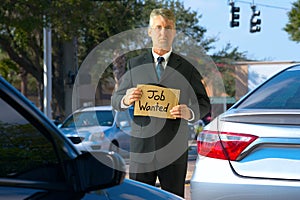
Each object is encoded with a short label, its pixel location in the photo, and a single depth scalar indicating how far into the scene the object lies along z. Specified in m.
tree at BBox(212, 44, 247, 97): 49.47
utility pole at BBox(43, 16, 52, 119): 21.16
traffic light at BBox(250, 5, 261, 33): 26.03
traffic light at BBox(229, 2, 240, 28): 25.80
